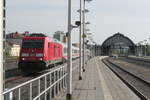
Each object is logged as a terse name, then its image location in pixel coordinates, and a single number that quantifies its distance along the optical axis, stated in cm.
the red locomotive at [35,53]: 2441
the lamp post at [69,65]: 1241
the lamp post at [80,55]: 2249
